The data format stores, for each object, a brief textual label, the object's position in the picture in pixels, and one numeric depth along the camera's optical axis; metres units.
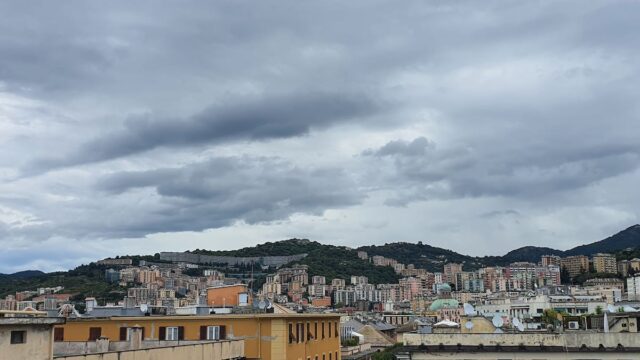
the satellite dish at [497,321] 56.88
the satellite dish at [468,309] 62.99
